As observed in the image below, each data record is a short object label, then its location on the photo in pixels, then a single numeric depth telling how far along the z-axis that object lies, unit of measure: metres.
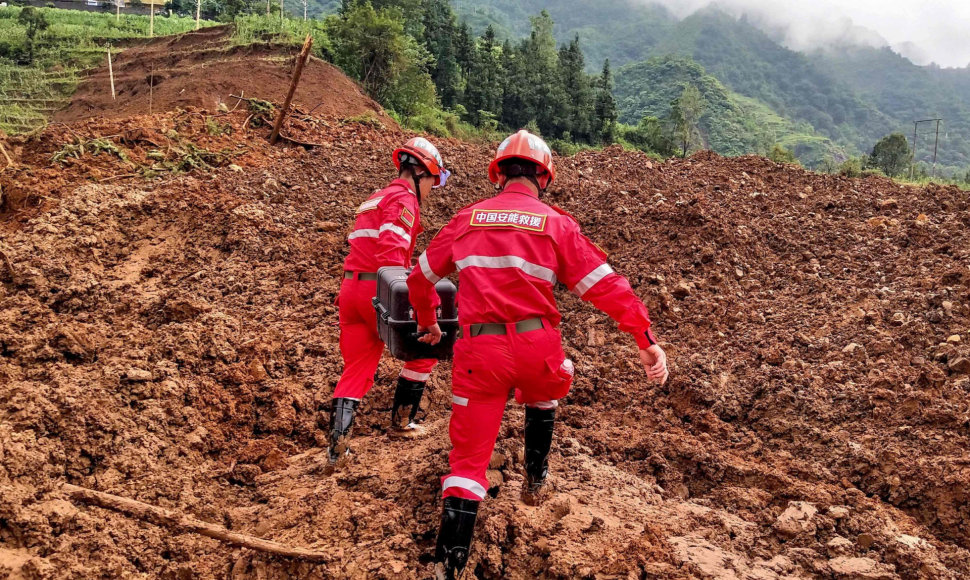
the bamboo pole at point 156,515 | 3.19
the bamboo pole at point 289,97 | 9.00
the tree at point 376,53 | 17.72
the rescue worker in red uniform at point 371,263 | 3.97
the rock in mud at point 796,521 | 3.21
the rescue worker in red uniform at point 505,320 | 2.81
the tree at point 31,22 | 22.97
